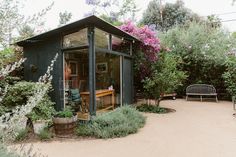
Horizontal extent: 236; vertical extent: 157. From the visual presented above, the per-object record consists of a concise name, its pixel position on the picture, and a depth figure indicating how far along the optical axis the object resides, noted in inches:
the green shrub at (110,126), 176.1
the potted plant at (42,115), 184.1
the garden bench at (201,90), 344.5
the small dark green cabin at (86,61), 195.9
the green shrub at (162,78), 275.7
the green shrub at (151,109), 276.3
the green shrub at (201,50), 354.7
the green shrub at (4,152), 50.7
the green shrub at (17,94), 194.2
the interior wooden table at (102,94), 221.4
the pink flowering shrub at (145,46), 286.0
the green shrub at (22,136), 171.6
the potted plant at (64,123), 178.7
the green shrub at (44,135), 172.7
